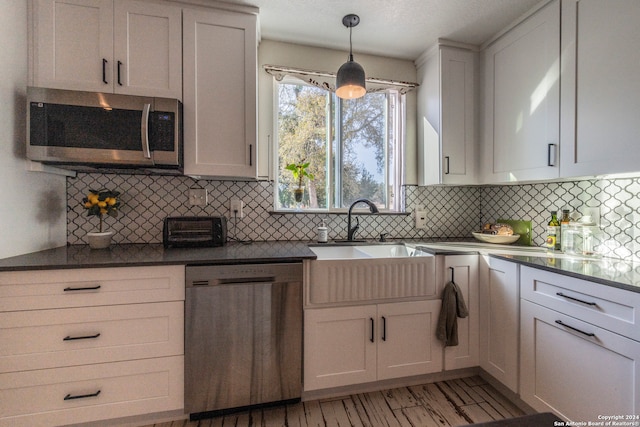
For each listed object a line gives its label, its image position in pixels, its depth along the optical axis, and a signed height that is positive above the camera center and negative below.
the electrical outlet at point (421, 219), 2.55 -0.09
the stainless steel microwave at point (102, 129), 1.57 +0.44
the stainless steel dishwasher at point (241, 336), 1.55 -0.70
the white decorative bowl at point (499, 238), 2.26 -0.23
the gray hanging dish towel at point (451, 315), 1.84 -0.67
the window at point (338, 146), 2.41 +0.54
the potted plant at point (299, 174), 2.32 +0.28
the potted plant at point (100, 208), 1.83 +0.00
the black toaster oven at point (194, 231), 1.92 -0.15
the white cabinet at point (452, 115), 2.26 +0.73
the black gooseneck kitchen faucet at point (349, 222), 2.20 -0.10
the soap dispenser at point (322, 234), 2.20 -0.19
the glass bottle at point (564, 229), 1.90 -0.14
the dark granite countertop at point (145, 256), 1.42 -0.26
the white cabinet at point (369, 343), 1.72 -0.83
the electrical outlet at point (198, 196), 2.14 +0.09
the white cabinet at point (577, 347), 1.16 -0.63
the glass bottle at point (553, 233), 1.99 -0.16
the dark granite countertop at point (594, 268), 1.21 -0.29
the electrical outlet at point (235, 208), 2.20 +0.00
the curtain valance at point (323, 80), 2.27 +1.06
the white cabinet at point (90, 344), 1.37 -0.67
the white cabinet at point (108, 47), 1.64 +0.95
